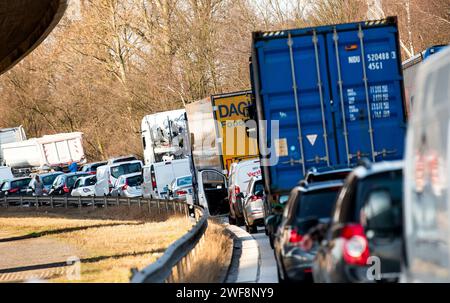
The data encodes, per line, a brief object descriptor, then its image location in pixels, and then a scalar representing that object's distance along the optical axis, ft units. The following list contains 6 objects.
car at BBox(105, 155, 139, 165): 213.62
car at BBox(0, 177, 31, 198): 233.96
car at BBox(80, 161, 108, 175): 238.68
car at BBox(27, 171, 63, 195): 236.02
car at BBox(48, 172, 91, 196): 219.61
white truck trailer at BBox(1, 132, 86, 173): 261.03
